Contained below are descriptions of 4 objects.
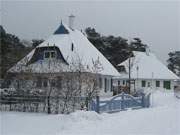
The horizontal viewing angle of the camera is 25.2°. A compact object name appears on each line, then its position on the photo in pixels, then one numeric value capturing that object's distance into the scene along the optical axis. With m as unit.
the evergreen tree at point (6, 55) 35.15
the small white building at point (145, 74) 61.91
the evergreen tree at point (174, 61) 96.31
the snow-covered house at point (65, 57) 26.06
